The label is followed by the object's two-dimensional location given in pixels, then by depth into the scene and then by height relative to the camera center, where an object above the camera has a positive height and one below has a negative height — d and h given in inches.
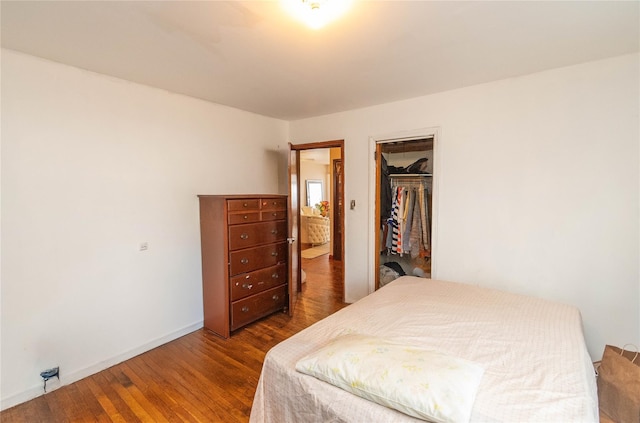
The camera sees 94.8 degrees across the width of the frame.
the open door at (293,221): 132.1 -11.8
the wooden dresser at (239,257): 110.3 -24.5
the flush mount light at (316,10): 56.6 +37.7
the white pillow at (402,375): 39.7 -27.1
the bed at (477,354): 42.1 -29.4
